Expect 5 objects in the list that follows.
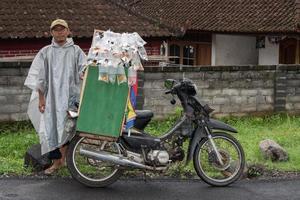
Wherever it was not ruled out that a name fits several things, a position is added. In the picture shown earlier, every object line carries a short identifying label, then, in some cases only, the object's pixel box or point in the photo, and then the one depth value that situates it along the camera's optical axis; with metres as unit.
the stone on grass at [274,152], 7.39
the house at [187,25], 13.27
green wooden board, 5.97
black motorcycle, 6.08
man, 6.32
